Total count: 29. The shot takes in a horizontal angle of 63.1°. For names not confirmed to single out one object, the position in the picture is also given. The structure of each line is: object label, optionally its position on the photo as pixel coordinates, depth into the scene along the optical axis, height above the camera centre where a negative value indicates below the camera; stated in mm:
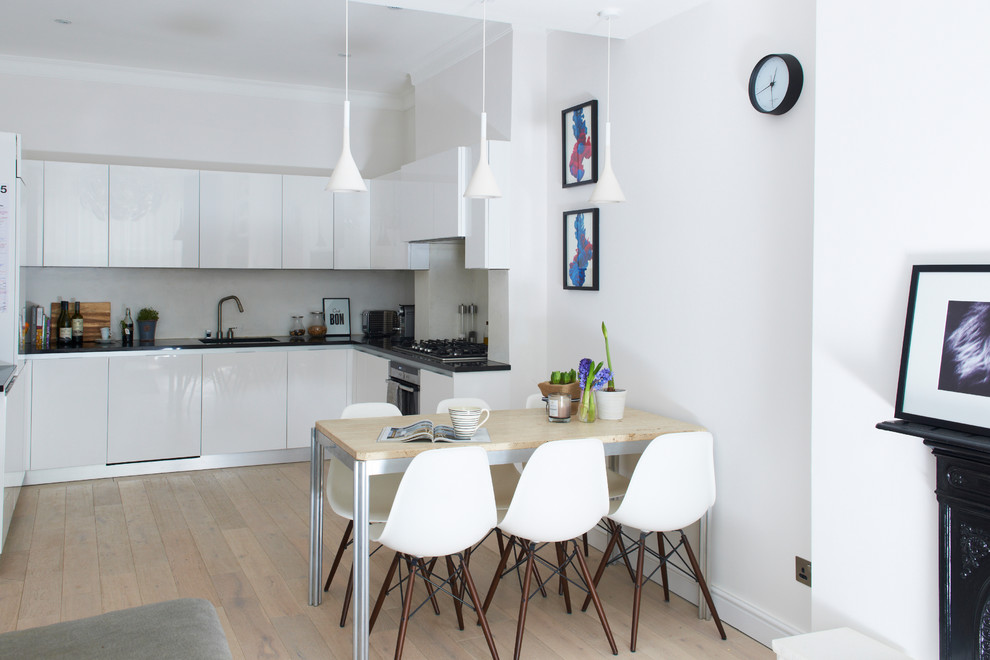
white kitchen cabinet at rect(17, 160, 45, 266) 5430 +678
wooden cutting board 6012 -27
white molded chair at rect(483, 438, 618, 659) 2922 -664
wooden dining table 2809 -483
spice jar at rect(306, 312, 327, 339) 6527 -85
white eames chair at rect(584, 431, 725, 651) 3072 -662
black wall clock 2896 +867
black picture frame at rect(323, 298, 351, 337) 6801 -2
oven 5188 -469
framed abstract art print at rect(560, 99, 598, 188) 4195 +929
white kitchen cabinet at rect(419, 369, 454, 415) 4746 -442
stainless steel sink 6223 -199
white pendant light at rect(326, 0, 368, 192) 3172 +551
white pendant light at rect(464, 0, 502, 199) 3279 +548
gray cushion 1924 -805
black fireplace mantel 1991 -560
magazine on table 3002 -448
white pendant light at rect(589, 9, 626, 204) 3359 +539
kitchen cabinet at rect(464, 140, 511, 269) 4621 +549
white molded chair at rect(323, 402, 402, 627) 3242 -747
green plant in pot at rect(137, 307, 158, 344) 6066 -78
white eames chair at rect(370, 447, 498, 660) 2752 -672
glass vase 3457 -377
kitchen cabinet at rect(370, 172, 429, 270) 5797 +625
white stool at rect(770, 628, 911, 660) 2266 -944
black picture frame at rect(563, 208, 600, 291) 4219 +355
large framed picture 1982 -81
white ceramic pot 3492 -376
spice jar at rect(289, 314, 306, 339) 6624 -96
